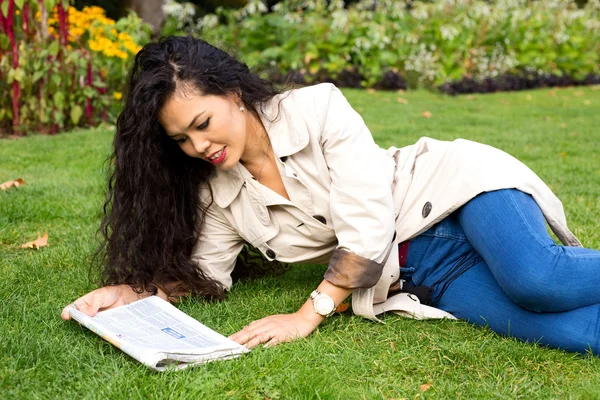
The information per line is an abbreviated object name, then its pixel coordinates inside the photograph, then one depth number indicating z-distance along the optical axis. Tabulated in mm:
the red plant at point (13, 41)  5609
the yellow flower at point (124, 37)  6388
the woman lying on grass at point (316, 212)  2246
